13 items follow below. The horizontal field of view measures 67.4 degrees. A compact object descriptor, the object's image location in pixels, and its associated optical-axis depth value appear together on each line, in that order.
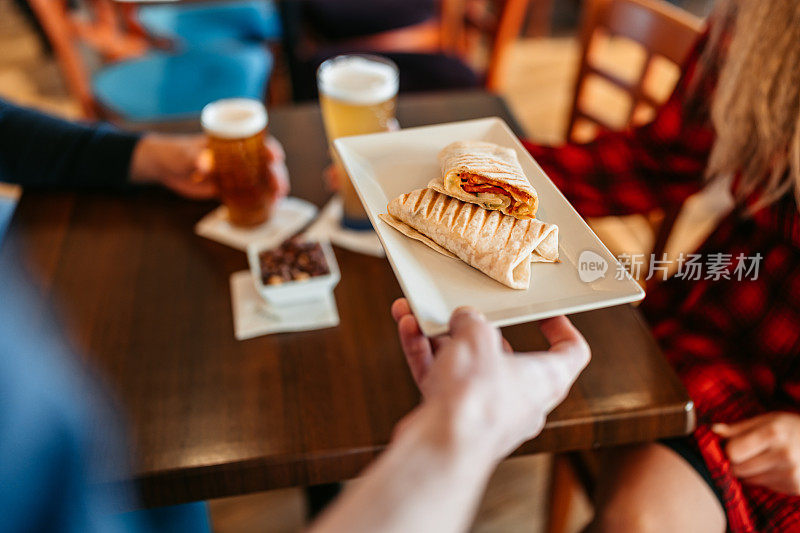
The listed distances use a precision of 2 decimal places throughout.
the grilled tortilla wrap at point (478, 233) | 0.52
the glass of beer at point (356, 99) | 0.87
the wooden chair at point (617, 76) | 1.13
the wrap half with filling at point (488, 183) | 0.54
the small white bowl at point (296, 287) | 0.79
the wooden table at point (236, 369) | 0.65
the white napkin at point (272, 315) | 0.79
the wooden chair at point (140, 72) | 1.89
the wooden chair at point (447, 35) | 1.96
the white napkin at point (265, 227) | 0.95
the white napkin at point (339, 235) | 0.93
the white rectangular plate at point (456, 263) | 0.49
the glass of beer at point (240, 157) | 0.91
